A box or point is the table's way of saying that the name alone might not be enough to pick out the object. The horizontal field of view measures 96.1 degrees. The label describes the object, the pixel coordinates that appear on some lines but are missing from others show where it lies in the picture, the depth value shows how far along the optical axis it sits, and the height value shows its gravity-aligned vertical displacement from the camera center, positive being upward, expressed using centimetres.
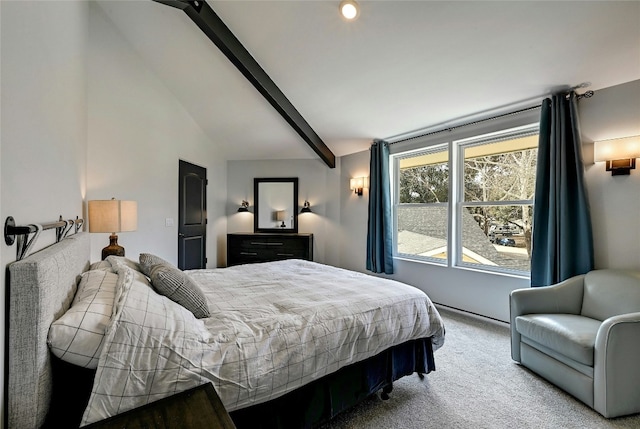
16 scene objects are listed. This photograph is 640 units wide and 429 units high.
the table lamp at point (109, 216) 254 -1
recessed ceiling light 235 +172
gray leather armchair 176 -82
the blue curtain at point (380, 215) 436 +0
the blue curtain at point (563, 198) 254 +15
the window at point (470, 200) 322 +19
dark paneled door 417 -3
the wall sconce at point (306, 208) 541 +13
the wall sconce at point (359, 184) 479 +52
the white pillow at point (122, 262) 188 -32
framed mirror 543 +21
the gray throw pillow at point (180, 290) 148 -39
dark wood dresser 508 -57
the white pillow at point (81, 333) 97 -40
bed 92 -57
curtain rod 263 +112
